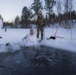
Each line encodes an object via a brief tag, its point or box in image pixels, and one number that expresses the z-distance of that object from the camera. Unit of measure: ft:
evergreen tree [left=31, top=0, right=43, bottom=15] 97.05
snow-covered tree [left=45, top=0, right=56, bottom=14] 91.25
